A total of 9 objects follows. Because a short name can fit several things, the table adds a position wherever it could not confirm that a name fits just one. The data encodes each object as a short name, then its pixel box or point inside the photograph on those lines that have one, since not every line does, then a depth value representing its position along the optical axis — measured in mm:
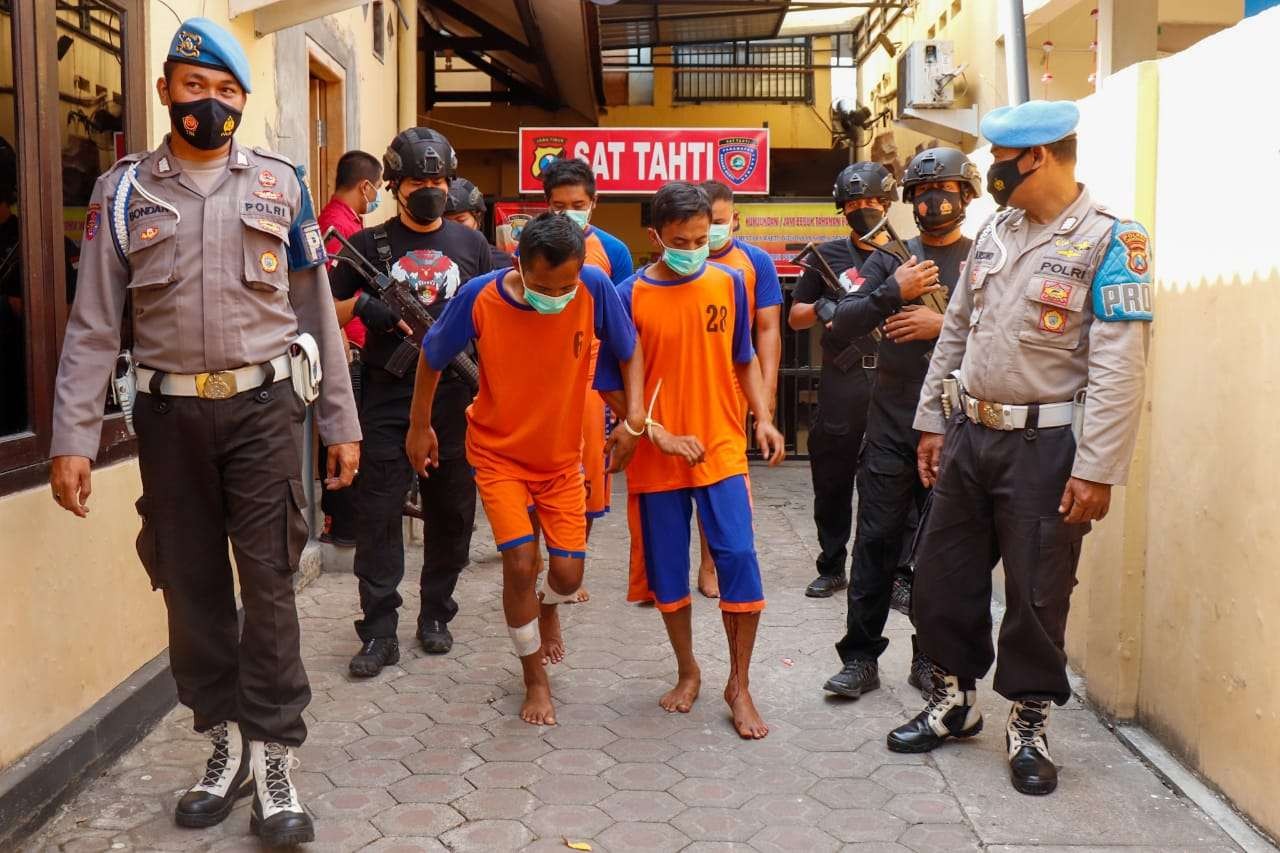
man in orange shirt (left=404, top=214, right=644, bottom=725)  4414
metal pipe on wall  6703
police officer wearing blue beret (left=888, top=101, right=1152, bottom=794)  3752
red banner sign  11414
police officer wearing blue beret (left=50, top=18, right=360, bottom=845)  3498
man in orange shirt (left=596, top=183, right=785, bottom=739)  4480
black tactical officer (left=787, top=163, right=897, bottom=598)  5960
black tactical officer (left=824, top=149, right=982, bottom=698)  4840
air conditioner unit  11258
